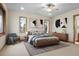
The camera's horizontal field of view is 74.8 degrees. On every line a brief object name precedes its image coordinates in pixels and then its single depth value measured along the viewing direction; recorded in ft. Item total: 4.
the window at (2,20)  9.63
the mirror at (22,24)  14.05
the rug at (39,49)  7.31
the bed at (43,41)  9.08
